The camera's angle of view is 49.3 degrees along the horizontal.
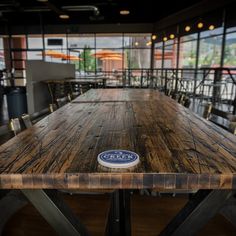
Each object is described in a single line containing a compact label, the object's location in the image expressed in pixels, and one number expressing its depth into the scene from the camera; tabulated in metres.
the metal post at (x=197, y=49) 8.86
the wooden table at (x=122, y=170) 0.87
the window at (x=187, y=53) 9.28
